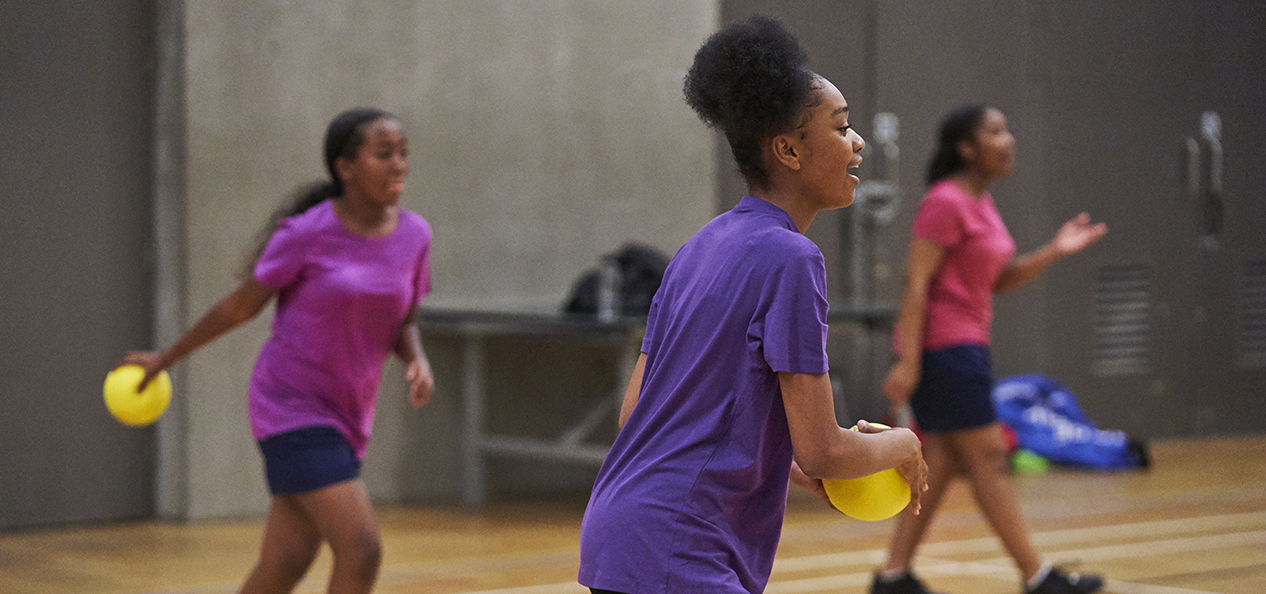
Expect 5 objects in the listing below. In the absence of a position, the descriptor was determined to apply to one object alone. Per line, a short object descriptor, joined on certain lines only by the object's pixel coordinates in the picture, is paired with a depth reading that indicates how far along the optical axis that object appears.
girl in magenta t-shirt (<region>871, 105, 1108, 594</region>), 10.48
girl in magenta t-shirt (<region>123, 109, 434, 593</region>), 8.05
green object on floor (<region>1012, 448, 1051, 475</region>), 18.58
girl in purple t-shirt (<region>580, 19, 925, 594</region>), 4.38
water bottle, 15.06
